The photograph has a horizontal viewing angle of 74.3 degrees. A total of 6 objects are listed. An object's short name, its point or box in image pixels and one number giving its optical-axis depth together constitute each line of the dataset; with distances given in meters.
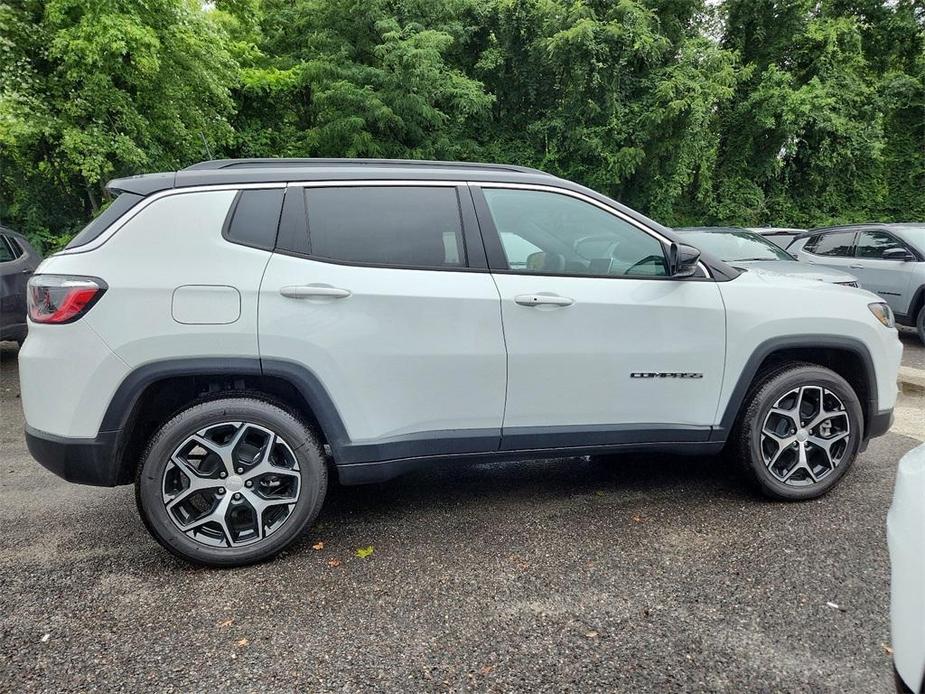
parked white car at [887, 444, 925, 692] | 1.45
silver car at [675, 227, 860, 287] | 6.66
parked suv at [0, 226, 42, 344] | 6.47
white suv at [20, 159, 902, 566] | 2.64
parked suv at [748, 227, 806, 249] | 10.11
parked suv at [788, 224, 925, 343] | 7.97
